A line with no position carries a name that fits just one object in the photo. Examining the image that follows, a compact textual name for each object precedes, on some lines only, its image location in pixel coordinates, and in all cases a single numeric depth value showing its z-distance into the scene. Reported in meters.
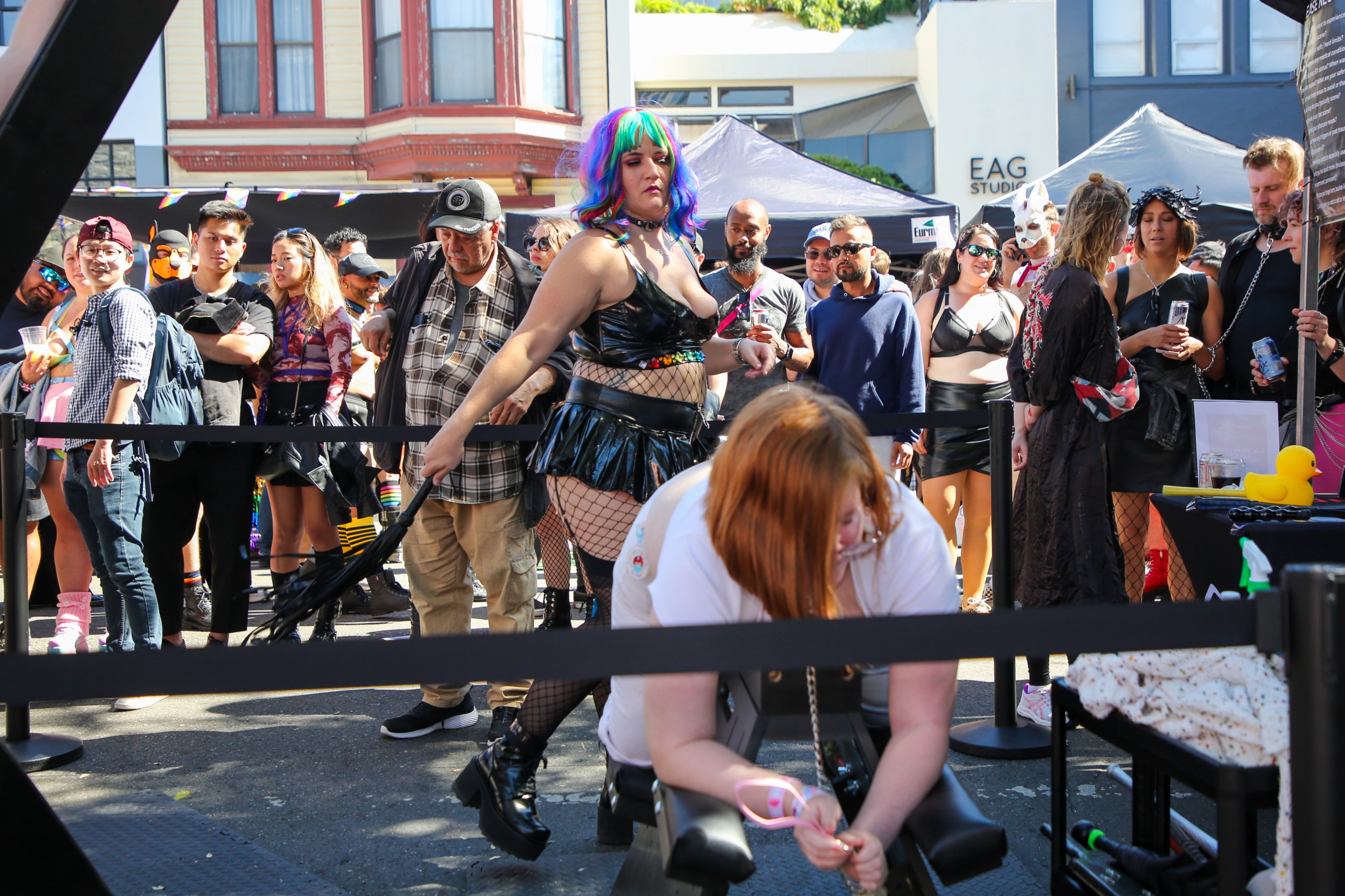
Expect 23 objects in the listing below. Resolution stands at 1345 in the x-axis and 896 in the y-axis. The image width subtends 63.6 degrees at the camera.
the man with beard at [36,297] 6.32
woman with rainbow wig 2.76
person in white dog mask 6.10
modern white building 18.53
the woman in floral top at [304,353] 5.39
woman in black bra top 5.35
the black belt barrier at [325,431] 3.75
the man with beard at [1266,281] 4.55
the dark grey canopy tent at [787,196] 9.84
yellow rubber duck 3.17
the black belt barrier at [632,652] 1.46
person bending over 1.84
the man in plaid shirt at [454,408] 3.85
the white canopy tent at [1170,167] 9.70
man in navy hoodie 5.42
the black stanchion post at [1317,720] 1.45
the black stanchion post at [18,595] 3.58
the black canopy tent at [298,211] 11.69
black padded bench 1.71
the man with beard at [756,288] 5.63
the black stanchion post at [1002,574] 3.48
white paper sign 3.61
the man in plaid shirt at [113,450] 4.42
